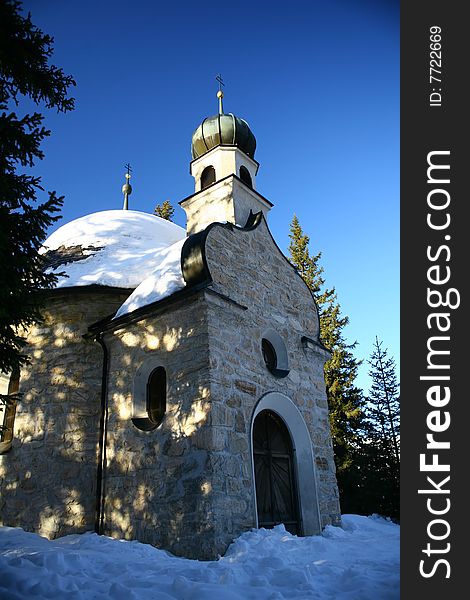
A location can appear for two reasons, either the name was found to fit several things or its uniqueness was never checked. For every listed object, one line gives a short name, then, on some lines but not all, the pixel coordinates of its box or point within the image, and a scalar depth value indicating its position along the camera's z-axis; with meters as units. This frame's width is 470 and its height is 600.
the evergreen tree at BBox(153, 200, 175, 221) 26.60
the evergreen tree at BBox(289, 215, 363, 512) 17.45
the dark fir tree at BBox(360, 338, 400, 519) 14.90
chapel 6.48
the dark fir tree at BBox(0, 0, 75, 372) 4.89
